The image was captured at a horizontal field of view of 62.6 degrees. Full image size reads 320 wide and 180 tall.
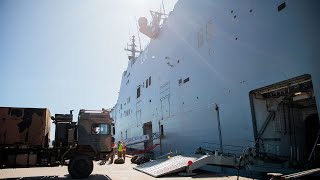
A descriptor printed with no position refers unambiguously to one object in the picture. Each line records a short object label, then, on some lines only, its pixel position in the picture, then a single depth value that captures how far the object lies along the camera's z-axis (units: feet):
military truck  35.81
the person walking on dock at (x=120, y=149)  65.72
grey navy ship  30.58
